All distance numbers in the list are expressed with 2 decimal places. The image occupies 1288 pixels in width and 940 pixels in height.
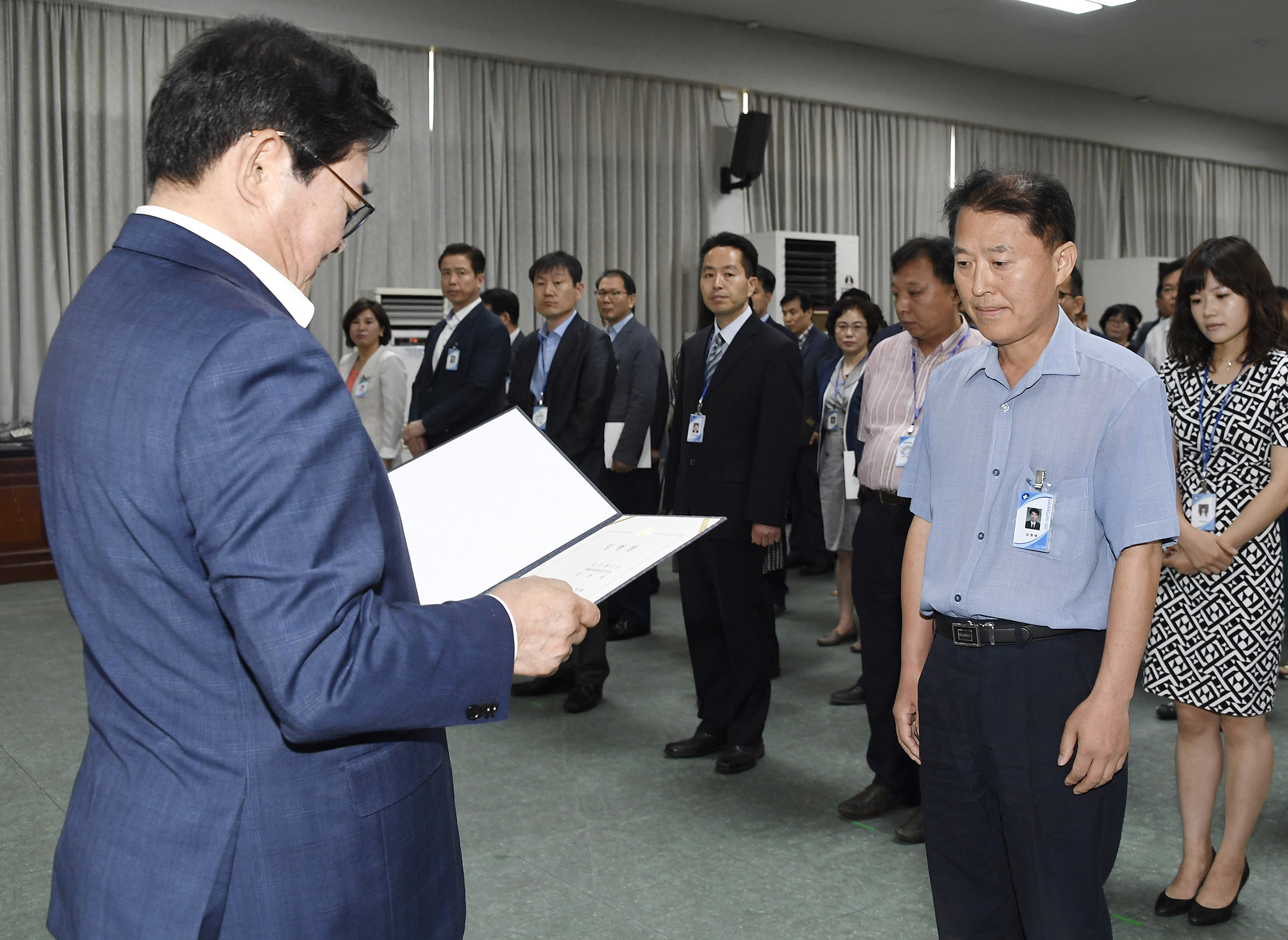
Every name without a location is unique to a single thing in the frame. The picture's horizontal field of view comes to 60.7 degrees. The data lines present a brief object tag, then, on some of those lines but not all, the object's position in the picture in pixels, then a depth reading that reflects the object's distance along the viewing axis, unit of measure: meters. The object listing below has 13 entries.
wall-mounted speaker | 8.31
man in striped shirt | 2.83
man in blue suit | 0.86
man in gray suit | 5.07
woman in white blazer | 5.71
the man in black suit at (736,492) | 3.35
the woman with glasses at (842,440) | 4.90
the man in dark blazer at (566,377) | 4.40
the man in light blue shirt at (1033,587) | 1.51
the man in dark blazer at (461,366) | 4.82
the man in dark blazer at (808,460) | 6.31
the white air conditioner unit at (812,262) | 8.43
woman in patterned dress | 2.38
